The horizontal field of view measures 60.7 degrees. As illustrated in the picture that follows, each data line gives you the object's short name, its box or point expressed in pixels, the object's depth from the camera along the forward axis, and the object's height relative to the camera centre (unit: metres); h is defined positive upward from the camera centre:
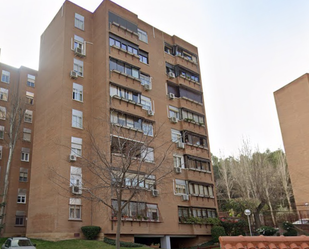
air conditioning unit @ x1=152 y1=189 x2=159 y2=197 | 22.77 +1.70
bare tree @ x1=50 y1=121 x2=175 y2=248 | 19.85 +4.05
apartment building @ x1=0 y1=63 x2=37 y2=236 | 28.60 +8.92
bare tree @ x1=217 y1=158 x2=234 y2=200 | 39.45 +4.71
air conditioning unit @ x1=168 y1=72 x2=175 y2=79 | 28.39 +14.03
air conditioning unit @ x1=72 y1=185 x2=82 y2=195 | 20.19 +2.12
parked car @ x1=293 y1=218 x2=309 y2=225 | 25.04 -1.55
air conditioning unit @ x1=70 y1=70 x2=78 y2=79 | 23.33 +12.06
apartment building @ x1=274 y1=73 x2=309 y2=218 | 32.31 +8.94
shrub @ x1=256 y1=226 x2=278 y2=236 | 22.46 -1.96
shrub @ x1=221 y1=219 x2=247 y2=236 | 24.70 -1.70
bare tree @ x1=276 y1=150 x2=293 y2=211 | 37.28 +4.14
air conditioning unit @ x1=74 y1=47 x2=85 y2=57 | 24.27 +14.57
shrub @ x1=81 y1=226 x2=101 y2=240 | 19.74 -1.01
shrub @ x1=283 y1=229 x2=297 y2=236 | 22.74 -2.30
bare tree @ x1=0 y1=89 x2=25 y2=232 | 24.65 +9.92
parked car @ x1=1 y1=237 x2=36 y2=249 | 16.38 -1.29
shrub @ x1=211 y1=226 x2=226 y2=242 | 24.08 -1.98
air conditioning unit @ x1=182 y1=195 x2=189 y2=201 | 24.53 +1.18
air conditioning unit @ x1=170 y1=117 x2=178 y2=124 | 26.71 +8.86
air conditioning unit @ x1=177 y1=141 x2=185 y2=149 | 25.99 +6.24
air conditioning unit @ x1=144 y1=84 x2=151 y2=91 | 25.78 +11.73
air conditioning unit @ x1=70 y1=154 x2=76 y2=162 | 21.20 +4.61
